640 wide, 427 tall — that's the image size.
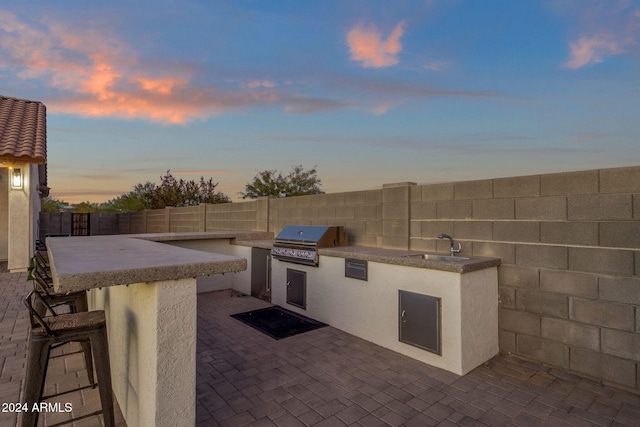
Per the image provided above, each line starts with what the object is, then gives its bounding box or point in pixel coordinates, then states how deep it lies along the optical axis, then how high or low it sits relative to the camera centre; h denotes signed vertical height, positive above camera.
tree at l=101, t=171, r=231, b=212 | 20.20 +1.57
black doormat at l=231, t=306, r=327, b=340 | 4.30 -1.53
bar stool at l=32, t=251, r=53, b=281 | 3.35 -0.55
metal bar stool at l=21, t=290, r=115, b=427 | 1.76 -0.75
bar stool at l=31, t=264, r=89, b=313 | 2.65 -0.70
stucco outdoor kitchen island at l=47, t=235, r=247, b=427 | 1.59 -0.56
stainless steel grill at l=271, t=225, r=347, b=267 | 4.77 -0.38
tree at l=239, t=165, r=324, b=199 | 20.77 +2.29
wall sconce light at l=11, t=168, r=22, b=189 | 7.40 +0.93
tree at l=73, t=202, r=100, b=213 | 32.16 +1.10
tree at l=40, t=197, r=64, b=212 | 27.75 +1.17
